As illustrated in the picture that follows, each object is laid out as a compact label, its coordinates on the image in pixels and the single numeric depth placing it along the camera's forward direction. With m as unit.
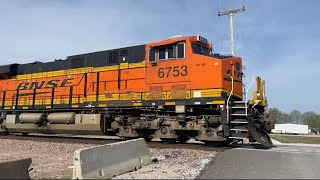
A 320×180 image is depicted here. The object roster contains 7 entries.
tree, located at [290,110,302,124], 98.22
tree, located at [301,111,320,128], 81.38
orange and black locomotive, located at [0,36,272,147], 10.64
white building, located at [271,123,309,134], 54.69
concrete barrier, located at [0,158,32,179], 5.55
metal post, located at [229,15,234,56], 26.14
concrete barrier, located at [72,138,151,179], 5.58
